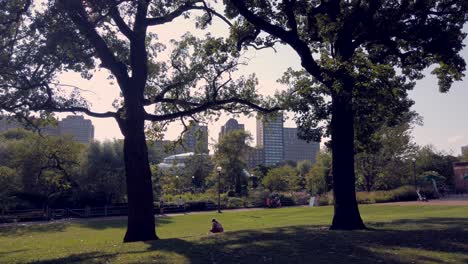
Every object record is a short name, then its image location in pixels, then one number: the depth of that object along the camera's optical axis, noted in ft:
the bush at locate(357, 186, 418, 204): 160.56
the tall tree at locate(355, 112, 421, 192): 188.14
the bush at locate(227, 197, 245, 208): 170.91
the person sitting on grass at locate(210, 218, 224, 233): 66.65
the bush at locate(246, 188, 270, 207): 177.47
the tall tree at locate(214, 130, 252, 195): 222.07
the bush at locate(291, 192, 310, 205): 187.42
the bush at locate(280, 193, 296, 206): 183.42
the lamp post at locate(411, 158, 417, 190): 181.00
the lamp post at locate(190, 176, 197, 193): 266.98
